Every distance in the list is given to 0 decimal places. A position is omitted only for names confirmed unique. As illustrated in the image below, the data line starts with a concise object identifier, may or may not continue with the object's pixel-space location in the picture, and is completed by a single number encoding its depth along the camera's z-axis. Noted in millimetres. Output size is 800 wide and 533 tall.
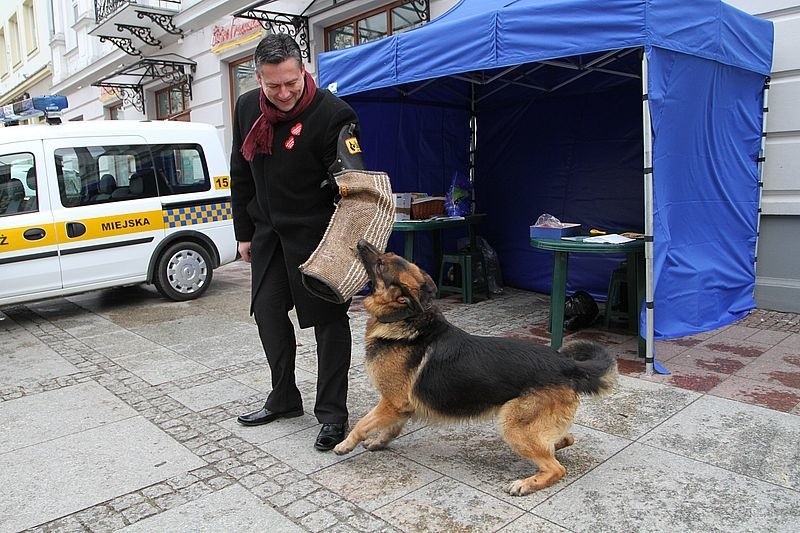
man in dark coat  3223
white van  6520
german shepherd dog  2918
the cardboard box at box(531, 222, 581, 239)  5410
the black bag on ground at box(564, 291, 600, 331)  5934
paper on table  5008
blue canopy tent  4523
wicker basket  7285
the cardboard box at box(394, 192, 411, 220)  7211
